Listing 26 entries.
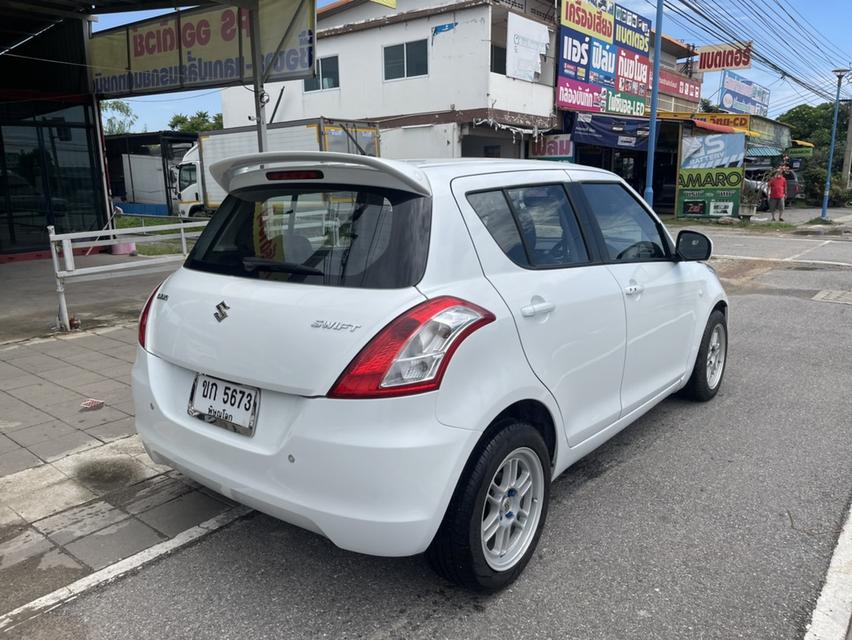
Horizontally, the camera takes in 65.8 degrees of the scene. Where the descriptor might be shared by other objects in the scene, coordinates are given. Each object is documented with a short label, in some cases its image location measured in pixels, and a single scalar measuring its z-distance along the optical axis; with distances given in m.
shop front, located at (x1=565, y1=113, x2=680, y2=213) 23.89
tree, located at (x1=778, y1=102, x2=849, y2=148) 53.85
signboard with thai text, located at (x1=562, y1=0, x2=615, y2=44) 22.58
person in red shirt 22.81
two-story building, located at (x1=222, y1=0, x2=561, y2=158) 20.27
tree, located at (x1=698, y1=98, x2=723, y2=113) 44.18
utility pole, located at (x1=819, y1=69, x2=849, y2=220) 23.32
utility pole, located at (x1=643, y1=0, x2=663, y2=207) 15.77
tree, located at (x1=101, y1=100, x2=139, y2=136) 41.44
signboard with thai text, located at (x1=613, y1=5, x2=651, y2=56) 25.65
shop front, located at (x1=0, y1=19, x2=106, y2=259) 12.38
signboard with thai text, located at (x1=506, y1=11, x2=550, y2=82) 20.78
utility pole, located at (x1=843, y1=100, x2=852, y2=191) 40.07
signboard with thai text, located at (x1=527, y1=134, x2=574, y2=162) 23.47
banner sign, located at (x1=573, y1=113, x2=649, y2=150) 23.81
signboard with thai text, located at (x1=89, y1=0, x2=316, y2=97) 8.59
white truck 15.23
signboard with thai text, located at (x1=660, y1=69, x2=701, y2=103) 31.58
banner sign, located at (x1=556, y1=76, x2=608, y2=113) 23.12
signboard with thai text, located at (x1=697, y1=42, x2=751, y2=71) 32.50
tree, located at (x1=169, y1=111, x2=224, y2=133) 50.18
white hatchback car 2.37
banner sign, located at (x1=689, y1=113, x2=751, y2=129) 25.60
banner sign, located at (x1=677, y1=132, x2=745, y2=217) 22.16
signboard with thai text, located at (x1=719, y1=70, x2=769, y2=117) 36.47
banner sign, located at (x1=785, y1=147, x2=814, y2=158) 37.06
